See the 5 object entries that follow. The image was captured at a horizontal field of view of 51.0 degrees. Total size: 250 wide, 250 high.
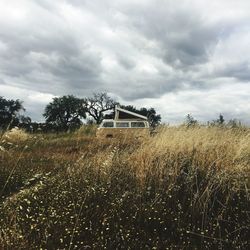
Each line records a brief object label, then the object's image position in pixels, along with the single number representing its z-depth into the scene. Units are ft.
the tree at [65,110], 121.28
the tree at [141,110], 128.39
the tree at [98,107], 136.45
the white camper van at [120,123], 55.84
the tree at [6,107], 83.31
